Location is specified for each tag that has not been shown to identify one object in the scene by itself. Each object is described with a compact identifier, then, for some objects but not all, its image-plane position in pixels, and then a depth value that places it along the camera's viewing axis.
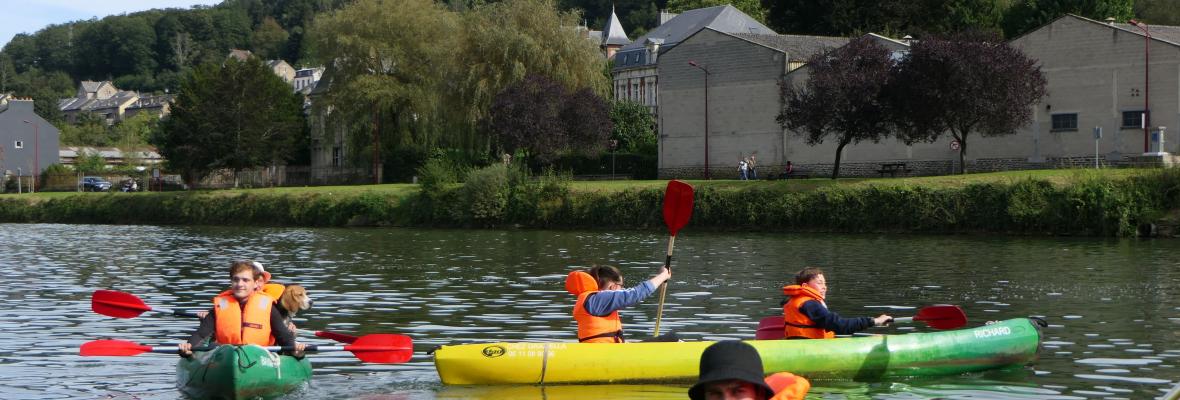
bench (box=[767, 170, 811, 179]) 67.81
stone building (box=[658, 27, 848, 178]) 70.62
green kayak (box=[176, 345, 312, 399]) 13.72
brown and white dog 14.38
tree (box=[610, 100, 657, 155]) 90.57
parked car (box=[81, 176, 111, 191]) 100.62
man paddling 14.10
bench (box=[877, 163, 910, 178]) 61.59
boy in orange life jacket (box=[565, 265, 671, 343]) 14.42
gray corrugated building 119.12
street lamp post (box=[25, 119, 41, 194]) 117.71
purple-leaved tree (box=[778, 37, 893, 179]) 56.59
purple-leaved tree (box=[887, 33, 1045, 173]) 54.44
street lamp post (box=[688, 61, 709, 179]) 73.19
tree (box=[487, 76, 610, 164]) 67.62
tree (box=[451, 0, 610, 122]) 70.88
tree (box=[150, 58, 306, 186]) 84.56
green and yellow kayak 14.62
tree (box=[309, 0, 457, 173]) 75.69
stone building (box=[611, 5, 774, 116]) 108.88
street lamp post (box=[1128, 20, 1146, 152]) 56.09
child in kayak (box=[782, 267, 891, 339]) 15.01
